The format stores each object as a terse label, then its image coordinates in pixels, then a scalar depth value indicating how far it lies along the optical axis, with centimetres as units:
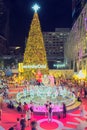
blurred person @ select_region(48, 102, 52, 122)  718
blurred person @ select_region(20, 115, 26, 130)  566
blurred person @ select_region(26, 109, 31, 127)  703
